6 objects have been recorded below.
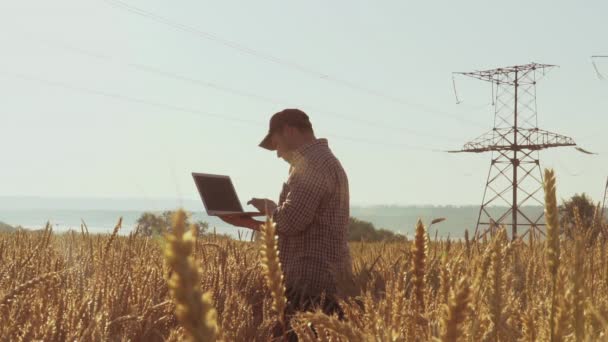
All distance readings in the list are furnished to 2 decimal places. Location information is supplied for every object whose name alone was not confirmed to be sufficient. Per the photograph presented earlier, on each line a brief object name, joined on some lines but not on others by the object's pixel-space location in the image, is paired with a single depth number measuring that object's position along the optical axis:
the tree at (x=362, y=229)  54.03
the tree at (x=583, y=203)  52.18
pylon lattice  58.09
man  4.75
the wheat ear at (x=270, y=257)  0.93
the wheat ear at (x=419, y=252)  1.21
